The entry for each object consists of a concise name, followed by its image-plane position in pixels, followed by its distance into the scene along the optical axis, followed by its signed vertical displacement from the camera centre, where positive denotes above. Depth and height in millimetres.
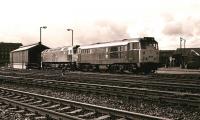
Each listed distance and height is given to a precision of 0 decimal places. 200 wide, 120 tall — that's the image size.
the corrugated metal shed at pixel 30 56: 49688 +1311
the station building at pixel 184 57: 46219 +1279
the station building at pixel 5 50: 110525 +5105
